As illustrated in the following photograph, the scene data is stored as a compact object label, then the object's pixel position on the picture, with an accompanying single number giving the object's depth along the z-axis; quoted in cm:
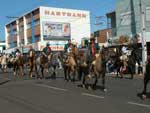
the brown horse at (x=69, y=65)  1200
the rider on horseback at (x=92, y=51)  985
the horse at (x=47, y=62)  1401
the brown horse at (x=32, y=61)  1502
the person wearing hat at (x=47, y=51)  1396
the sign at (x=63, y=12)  4924
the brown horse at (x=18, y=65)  1732
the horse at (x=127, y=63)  1525
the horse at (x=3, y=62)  2234
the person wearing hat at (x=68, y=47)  1257
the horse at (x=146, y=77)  798
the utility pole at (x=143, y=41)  1605
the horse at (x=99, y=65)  942
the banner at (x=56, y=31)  4894
